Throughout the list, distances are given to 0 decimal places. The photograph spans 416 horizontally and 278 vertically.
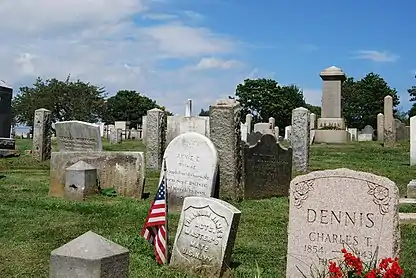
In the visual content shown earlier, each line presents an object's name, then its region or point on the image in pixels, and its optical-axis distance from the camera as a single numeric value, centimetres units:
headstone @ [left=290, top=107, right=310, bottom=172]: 1689
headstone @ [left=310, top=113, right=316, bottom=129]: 3532
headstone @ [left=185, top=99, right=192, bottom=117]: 2312
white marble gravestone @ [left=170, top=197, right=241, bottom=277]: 592
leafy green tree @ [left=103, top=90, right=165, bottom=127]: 8281
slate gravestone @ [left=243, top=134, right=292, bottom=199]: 1149
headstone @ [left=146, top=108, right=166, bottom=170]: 1694
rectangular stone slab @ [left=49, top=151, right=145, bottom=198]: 1076
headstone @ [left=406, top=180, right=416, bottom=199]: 1081
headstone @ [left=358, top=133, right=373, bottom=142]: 4338
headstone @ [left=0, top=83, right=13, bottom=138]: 1898
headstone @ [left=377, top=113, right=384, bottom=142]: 3781
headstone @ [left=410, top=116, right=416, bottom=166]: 1702
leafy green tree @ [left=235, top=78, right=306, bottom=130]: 7788
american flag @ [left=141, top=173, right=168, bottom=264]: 636
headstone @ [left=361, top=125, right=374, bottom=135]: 4746
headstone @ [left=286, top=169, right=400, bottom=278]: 526
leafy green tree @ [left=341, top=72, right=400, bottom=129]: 7669
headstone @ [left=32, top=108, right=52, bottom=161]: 1838
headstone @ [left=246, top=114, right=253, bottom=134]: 3772
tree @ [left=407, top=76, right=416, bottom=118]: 7325
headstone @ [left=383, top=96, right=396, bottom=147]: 2714
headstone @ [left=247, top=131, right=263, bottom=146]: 1749
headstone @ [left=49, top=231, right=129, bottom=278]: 434
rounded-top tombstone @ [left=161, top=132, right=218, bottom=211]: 947
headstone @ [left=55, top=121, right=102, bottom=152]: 1412
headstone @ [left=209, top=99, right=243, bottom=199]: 1111
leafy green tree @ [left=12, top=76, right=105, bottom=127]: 5375
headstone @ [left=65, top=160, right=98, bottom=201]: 1034
